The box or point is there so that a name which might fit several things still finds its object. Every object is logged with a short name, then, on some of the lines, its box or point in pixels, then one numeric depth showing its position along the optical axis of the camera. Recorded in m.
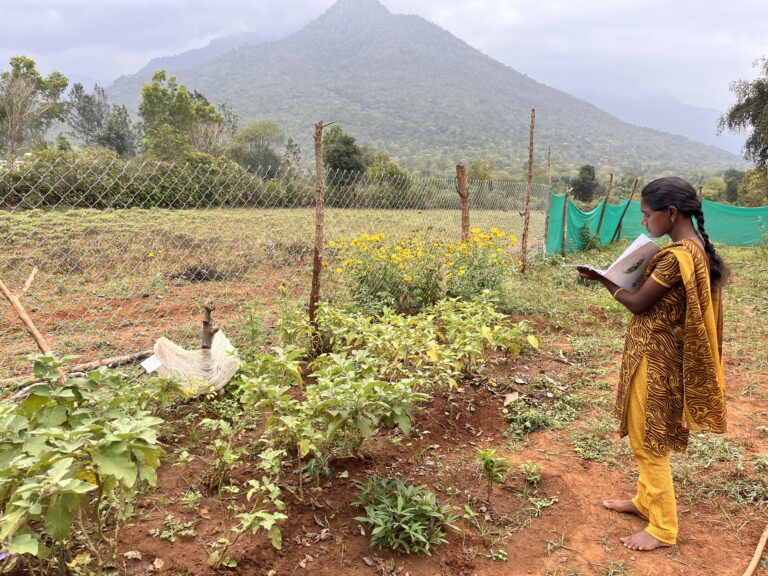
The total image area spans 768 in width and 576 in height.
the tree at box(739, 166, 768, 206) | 20.86
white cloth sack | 3.21
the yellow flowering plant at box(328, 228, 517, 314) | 5.15
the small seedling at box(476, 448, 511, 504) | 2.38
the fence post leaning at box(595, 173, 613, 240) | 11.85
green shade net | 10.61
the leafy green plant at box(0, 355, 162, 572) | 1.36
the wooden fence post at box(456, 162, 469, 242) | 7.02
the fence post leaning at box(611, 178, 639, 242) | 12.84
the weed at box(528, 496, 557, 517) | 2.49
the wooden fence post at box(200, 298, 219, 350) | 3.42
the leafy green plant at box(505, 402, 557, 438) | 3.33
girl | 1.99
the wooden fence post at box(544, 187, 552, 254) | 9.77
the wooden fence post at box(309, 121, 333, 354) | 4.11
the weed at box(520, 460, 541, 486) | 2.72
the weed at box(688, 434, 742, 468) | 2.91
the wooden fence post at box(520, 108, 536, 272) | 8.11
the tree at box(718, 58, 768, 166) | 17.50
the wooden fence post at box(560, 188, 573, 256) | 9.98
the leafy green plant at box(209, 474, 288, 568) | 1.88
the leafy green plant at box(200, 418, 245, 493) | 2.31
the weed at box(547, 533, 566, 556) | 2.22
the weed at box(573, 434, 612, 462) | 2.98
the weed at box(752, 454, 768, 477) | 2.78
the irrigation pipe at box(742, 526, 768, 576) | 2.07
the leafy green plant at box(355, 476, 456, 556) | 2.13
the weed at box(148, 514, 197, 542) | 2.15
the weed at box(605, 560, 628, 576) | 2.09
